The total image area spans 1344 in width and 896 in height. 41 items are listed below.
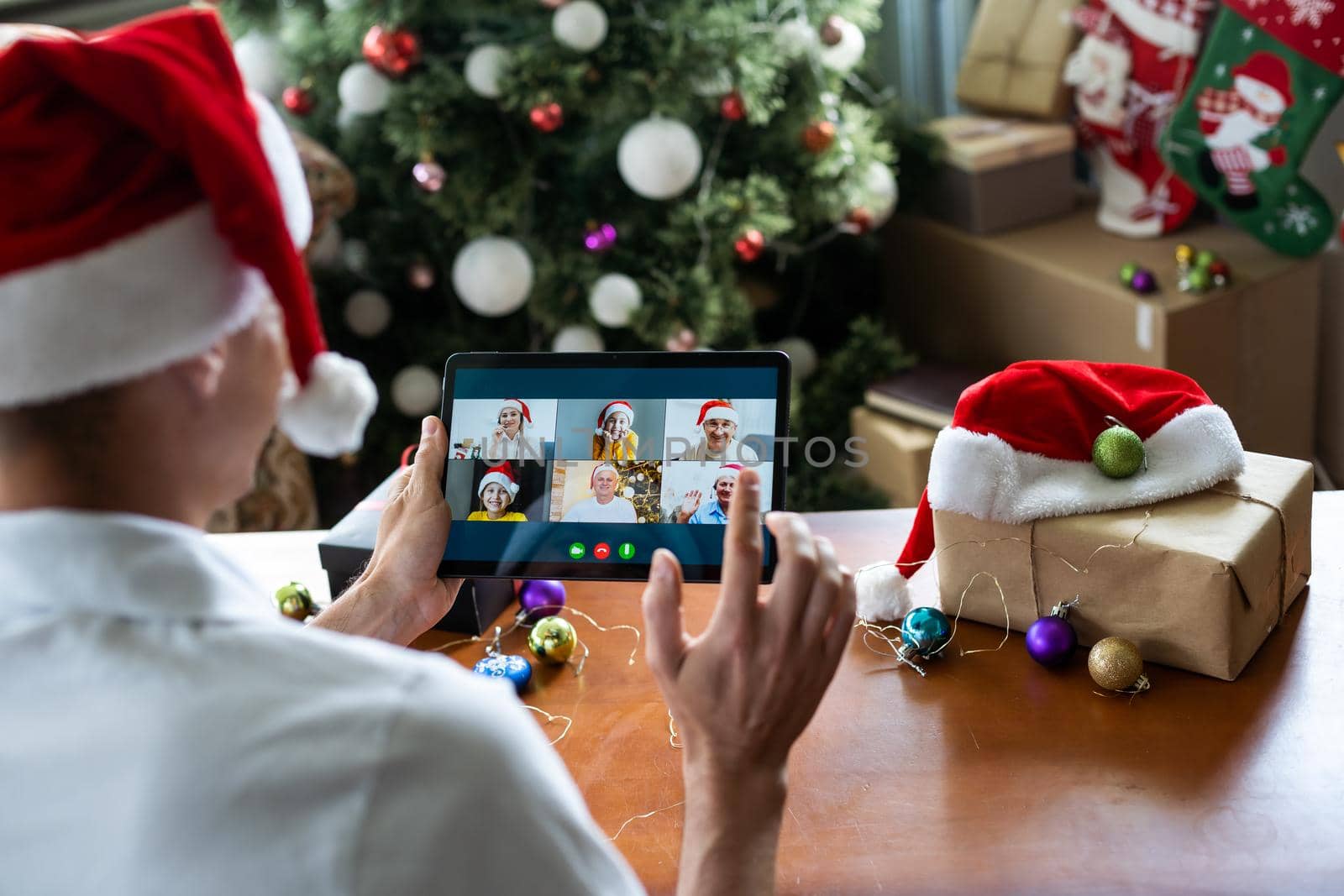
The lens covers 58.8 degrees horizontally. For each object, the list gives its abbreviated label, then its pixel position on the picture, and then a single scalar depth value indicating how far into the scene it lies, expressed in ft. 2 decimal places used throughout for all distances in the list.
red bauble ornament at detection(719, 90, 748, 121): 6.79
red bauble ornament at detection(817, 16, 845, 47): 7.11
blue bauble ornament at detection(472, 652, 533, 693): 3.36
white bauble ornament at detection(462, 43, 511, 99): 6.59
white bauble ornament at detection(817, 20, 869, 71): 7.22
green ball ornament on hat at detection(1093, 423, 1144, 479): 3.29
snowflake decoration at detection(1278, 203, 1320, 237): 6.99
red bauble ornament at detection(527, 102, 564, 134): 6.55
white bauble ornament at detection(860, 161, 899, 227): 7.64
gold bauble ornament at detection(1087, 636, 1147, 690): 3.06
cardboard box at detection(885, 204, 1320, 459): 7.00
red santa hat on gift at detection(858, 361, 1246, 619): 3.28
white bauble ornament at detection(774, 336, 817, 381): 8.34
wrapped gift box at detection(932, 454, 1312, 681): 3.05
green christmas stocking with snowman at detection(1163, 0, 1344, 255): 6.61
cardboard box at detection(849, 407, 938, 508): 7.34
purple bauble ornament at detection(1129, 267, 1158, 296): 6.95
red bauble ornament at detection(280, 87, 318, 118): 7.30
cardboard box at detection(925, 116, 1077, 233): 8.07
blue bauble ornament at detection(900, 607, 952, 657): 3.30
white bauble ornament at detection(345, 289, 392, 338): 7.92
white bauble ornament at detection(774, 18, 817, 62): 6.99
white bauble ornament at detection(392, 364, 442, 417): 7.86
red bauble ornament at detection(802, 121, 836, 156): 7.27
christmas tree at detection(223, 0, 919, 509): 6.67
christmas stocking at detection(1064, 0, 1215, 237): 7.42
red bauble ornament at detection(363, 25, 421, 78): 6.63
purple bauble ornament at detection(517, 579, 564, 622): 3.75
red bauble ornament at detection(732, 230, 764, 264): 7.02
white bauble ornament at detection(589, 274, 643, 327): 6.89
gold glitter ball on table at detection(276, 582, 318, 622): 3.85
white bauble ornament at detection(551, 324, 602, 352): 7.15
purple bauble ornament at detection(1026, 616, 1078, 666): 3.20
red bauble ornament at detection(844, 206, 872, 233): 7.61
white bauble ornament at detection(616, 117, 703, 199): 6.54
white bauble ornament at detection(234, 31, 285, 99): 7.32
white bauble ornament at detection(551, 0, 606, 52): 6.37
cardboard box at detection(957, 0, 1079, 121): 8.06
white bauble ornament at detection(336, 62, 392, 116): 6.86
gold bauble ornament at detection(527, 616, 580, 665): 3.47
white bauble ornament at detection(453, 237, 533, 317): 7.00
